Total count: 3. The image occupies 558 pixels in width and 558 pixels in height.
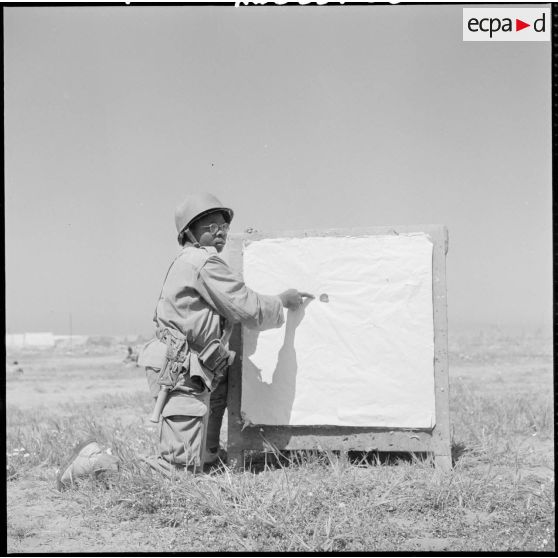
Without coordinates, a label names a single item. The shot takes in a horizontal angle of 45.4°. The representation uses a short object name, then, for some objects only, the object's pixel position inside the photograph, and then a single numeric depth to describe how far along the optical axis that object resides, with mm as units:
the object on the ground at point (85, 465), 3545
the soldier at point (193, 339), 3477
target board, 3680
